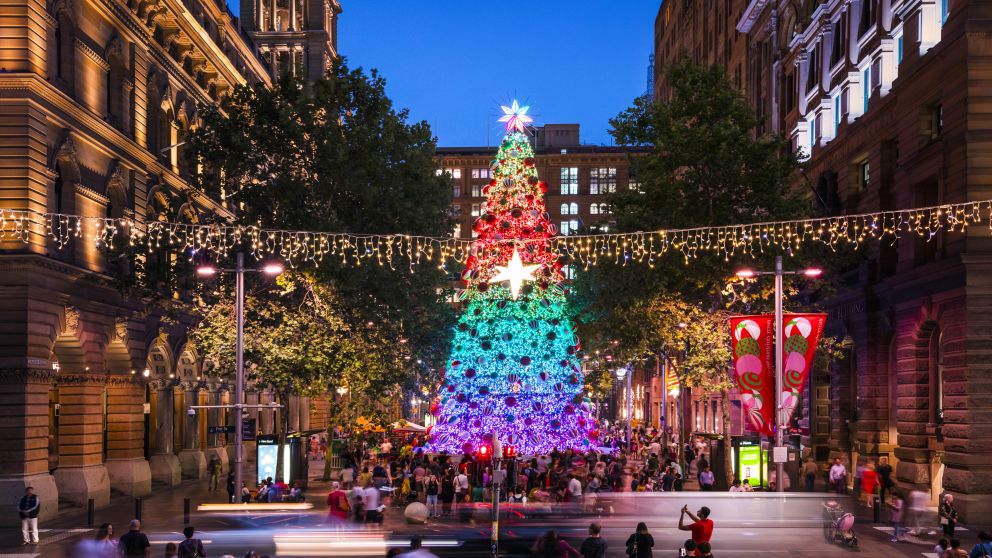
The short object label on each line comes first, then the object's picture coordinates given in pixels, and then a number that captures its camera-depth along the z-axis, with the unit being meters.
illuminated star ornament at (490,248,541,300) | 38.53
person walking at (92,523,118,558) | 21.70
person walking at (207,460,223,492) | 48.44
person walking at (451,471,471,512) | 37.78
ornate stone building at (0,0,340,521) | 36.16
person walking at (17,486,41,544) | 31.12
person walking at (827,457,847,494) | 42.97
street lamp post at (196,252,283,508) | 36.94
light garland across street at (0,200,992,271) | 36.00
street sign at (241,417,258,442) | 39.72
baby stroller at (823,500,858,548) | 23.72
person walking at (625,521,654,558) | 21.53
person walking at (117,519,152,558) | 21.94
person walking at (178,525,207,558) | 20.62
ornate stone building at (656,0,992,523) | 34.62
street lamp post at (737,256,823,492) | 31.78
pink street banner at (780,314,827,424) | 28.30
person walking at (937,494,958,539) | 29.86
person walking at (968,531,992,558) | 21.42
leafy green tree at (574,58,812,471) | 45.44
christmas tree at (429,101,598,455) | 40.28
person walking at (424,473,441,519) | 34.84
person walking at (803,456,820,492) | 43.75
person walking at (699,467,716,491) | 42.66
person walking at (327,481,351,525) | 29.15
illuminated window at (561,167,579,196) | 177.00
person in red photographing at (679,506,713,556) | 21.73
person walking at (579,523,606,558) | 21.34
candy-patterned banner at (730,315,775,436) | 29.03
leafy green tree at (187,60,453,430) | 47.56
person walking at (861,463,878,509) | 38.69
